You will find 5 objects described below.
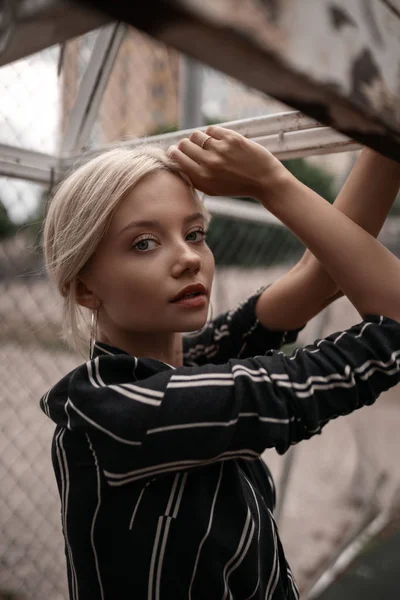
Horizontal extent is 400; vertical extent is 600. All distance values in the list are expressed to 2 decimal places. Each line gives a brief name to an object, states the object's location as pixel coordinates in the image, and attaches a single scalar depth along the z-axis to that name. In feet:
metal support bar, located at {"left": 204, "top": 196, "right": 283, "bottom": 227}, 5.36
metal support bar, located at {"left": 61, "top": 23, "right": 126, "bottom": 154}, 4.54
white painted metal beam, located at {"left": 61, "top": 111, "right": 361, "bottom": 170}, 2.85
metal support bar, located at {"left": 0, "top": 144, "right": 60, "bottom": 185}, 4.09
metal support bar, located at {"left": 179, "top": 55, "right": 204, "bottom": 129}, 5.44
